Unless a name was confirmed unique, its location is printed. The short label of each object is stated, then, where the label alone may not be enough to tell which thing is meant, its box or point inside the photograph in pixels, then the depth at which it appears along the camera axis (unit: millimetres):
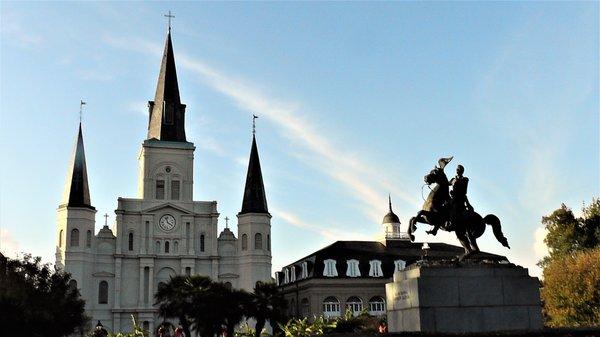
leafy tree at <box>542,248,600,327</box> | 36781
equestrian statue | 19656
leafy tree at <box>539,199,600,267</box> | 56500
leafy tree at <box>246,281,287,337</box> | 46688
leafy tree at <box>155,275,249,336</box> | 45875
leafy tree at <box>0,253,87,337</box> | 31359
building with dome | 79250
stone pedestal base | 18328
